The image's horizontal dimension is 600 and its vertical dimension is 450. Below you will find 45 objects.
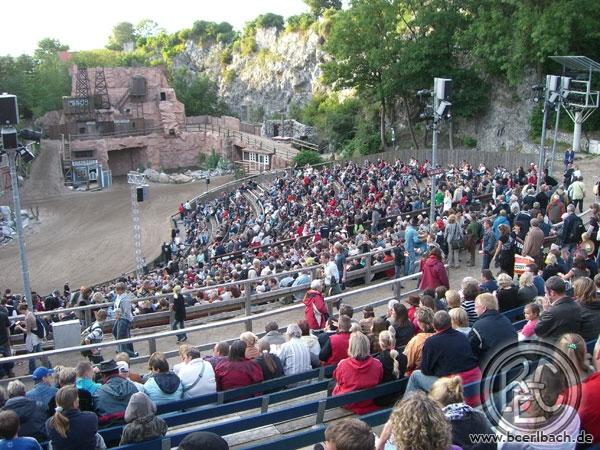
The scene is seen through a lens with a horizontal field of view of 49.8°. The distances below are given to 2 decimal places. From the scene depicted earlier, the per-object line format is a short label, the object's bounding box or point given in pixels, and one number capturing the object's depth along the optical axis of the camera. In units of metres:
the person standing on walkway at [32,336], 11.03
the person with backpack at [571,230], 12.85
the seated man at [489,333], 6.57
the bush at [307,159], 47.59
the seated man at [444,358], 5.96
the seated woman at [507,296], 8.62
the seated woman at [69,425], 5.45
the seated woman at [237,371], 7.36
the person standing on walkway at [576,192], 17.64
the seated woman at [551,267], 9.90
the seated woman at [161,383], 6.89
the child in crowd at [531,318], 6.99
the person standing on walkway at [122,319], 11.41
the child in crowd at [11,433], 5.09
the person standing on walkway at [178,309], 12.34
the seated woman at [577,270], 9.14
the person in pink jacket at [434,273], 11.09
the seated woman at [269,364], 7.57
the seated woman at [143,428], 5.40
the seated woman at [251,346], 7.71
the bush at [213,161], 60.06
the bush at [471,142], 41.44
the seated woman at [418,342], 6.84
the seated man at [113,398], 6.49
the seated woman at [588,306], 6.90
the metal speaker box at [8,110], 14.11
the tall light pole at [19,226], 13.59
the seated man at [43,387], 6.57
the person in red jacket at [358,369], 6.55
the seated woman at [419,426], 3.66
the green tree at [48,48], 87.06
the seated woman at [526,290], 8.72
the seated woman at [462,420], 4.33
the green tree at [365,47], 40.38
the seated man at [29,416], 6.08
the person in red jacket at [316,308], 10.19
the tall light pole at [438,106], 15.81
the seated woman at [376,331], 7.43
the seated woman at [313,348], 8.09
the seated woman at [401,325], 7.63
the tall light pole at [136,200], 25.32
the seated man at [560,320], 6.77
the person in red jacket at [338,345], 7.71
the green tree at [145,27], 114.06
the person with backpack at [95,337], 10.21
